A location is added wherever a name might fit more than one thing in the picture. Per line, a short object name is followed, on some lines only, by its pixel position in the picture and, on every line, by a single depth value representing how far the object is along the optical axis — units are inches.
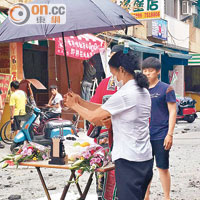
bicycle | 490.6
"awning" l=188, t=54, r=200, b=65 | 1183.6
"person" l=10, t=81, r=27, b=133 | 452.1
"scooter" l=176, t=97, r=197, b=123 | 763.4
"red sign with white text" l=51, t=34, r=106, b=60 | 542.6
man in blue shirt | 221.5
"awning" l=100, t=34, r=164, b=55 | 698.2
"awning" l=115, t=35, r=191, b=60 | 846.5
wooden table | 173.6
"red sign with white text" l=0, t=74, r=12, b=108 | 506.3
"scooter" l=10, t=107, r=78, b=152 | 407.5
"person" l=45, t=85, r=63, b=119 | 517.3
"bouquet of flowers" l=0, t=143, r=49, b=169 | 187.3
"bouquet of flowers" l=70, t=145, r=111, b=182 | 171.8
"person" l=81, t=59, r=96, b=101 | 623.4
